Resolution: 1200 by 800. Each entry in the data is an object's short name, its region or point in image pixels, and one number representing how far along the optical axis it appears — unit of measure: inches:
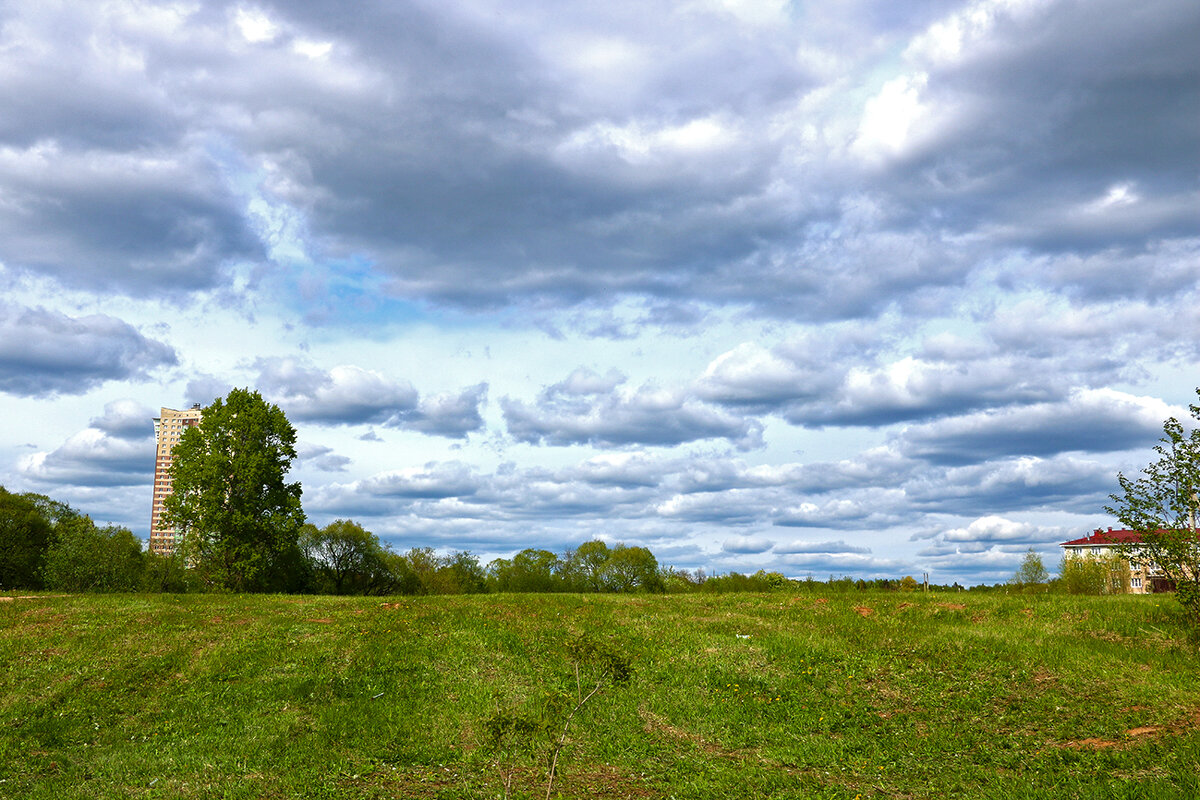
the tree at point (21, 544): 2455.7
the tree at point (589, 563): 3115.2
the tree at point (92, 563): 2240.4
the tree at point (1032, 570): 3038.9
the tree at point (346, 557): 2566.4
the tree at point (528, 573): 2591.0
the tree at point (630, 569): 2945.4
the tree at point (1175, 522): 818.8
